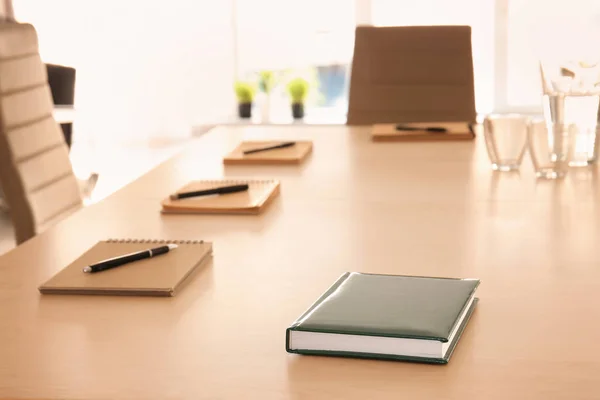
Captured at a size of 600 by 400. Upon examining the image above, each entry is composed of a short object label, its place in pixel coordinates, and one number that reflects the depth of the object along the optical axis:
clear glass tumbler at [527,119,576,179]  2.59
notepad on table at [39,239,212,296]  1.94
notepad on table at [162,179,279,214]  2.37
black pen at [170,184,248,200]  2.43
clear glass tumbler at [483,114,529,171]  2.65
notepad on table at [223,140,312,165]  2.84
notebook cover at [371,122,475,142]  3.08
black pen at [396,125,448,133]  3.13
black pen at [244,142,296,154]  2.91
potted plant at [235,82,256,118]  6.00
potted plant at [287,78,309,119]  5.96
